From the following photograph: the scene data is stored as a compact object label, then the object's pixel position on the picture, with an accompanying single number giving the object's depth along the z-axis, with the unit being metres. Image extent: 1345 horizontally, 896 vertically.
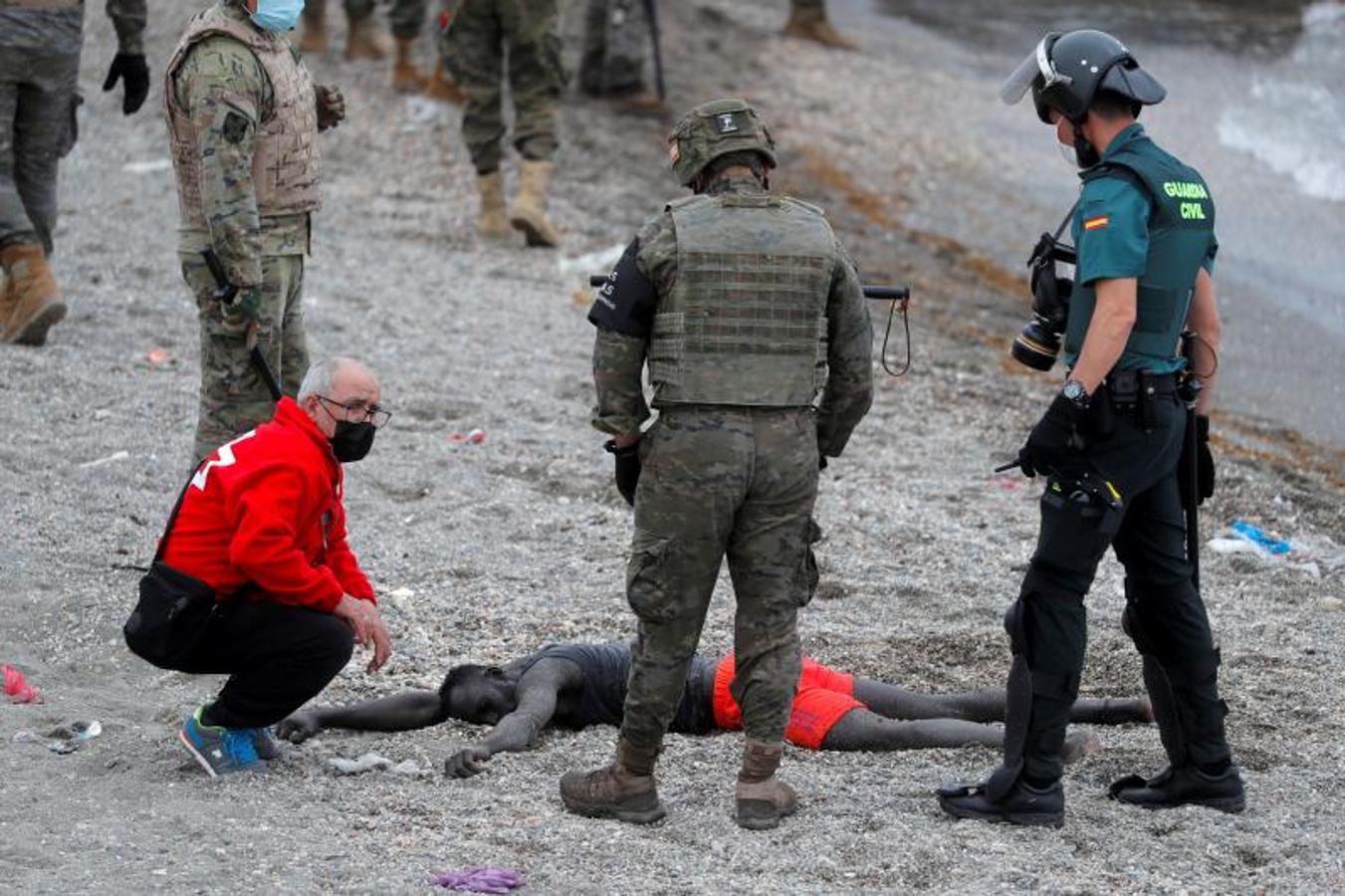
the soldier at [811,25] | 38.31
